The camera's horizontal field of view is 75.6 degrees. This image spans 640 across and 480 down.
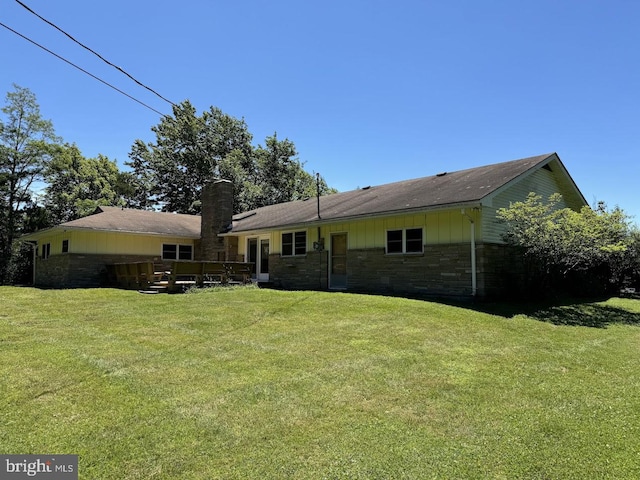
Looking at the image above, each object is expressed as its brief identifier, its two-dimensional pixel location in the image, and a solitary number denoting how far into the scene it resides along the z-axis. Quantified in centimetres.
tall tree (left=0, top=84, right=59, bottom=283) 2795
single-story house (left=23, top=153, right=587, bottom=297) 1242
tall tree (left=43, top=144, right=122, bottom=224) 3497
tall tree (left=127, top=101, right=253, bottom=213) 4081
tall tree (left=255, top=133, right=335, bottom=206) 4106
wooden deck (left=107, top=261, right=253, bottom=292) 1502
